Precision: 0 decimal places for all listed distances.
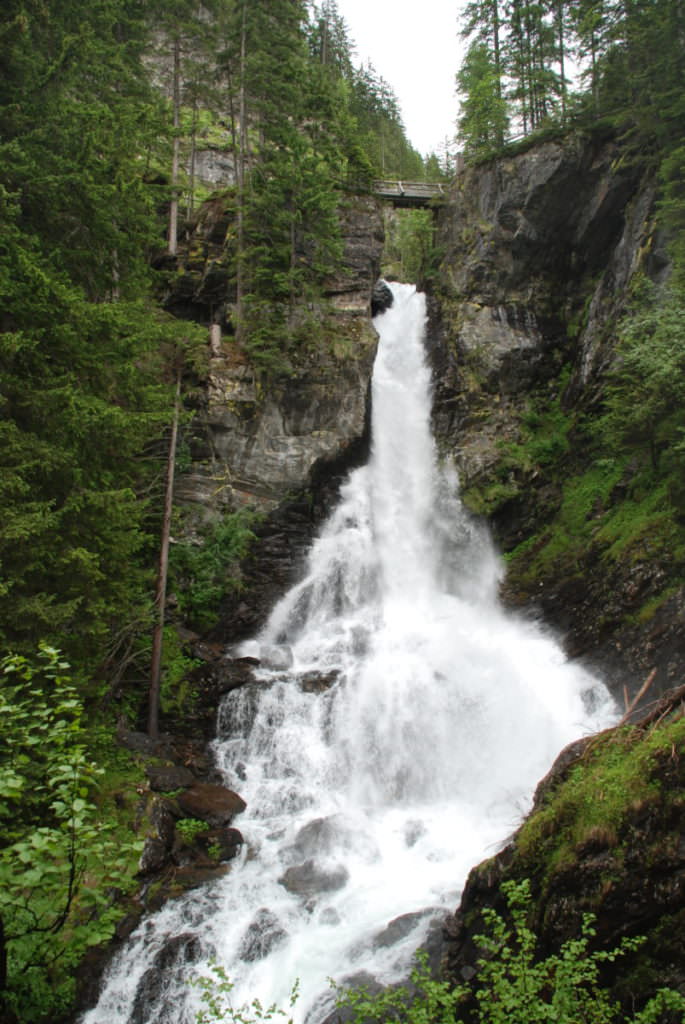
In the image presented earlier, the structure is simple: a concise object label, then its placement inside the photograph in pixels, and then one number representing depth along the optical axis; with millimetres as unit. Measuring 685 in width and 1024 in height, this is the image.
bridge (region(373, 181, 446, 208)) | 28906
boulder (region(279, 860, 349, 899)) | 9820
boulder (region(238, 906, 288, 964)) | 8516
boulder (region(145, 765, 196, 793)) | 11164
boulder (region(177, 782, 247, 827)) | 10930
